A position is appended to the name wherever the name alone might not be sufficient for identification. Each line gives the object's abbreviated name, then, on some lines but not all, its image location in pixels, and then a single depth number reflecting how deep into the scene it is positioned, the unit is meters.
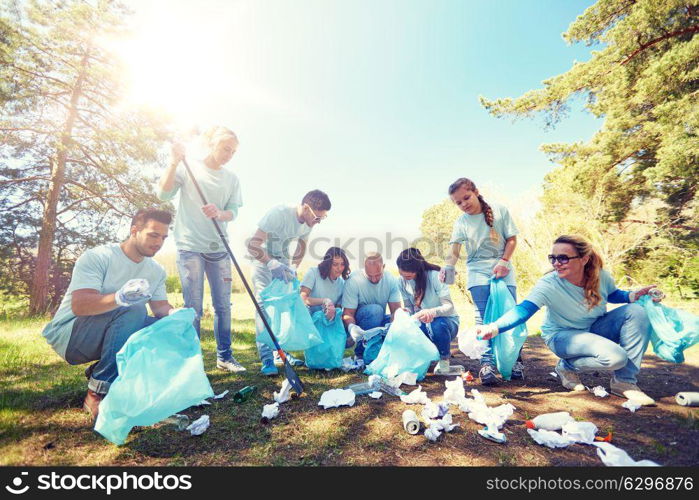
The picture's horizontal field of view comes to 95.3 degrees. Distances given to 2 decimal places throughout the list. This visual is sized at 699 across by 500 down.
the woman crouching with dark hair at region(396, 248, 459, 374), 2.93
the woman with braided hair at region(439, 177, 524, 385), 2.78
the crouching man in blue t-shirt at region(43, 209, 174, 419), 1.85
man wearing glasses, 2.87
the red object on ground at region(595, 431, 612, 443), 1.64
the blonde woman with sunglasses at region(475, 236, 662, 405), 2.20
